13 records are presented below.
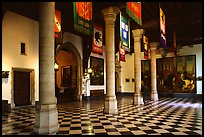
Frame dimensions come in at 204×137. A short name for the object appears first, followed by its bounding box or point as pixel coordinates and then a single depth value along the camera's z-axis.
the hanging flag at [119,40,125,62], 13.30
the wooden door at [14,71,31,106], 11.67
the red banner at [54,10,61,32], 9.49
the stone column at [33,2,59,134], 5.55
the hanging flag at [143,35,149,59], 14.13
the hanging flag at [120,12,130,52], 9.64
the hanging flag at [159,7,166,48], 8.96
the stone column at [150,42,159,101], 17.30
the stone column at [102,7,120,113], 9.64
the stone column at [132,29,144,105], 13.66
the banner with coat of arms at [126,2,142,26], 7.11
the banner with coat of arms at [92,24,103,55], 11.07
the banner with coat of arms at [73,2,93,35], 6.69
